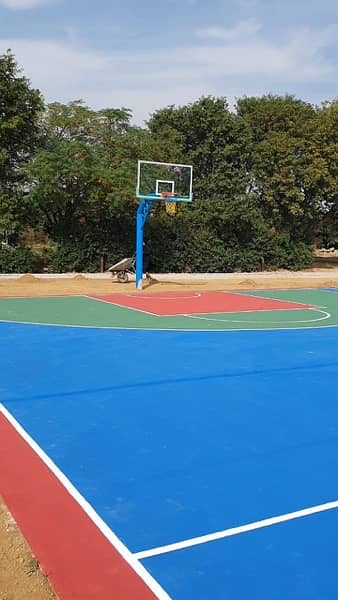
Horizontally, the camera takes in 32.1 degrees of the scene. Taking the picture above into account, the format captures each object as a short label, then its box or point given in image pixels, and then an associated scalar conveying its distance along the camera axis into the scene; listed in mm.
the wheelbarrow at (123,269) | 19953
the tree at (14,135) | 21969
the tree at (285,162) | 29266
